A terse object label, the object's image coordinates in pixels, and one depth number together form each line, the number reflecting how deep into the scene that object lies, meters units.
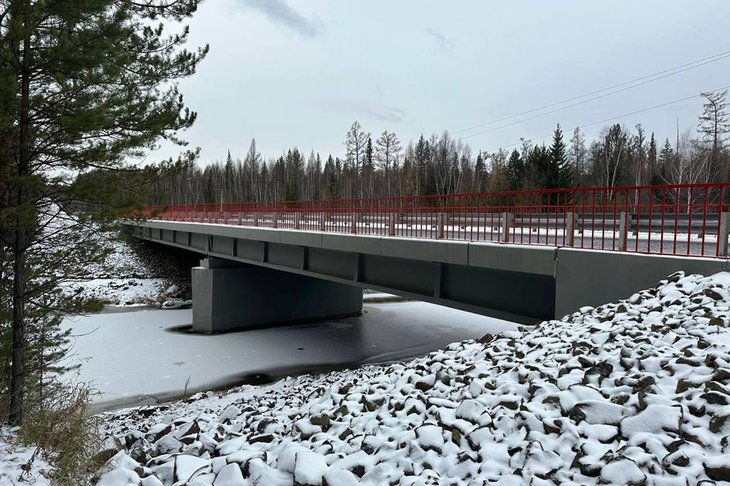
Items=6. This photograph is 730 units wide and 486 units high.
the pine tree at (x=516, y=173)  46.78
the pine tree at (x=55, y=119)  6.32
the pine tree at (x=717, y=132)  40.19
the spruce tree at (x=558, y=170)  38.38
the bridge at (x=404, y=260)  6.87
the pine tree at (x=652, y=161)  42.44
